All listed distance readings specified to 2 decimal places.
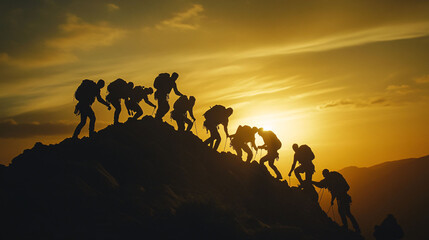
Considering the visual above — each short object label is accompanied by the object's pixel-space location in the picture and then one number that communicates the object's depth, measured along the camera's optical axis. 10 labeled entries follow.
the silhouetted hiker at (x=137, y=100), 18.92
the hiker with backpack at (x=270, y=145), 20.23
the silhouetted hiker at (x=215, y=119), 20.00
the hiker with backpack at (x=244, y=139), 20.17
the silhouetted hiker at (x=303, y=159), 20.36
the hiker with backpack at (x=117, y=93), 18.28
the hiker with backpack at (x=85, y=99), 16.43
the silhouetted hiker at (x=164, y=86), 19.22
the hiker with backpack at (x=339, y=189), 18.72
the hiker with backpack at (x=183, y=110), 19.73
